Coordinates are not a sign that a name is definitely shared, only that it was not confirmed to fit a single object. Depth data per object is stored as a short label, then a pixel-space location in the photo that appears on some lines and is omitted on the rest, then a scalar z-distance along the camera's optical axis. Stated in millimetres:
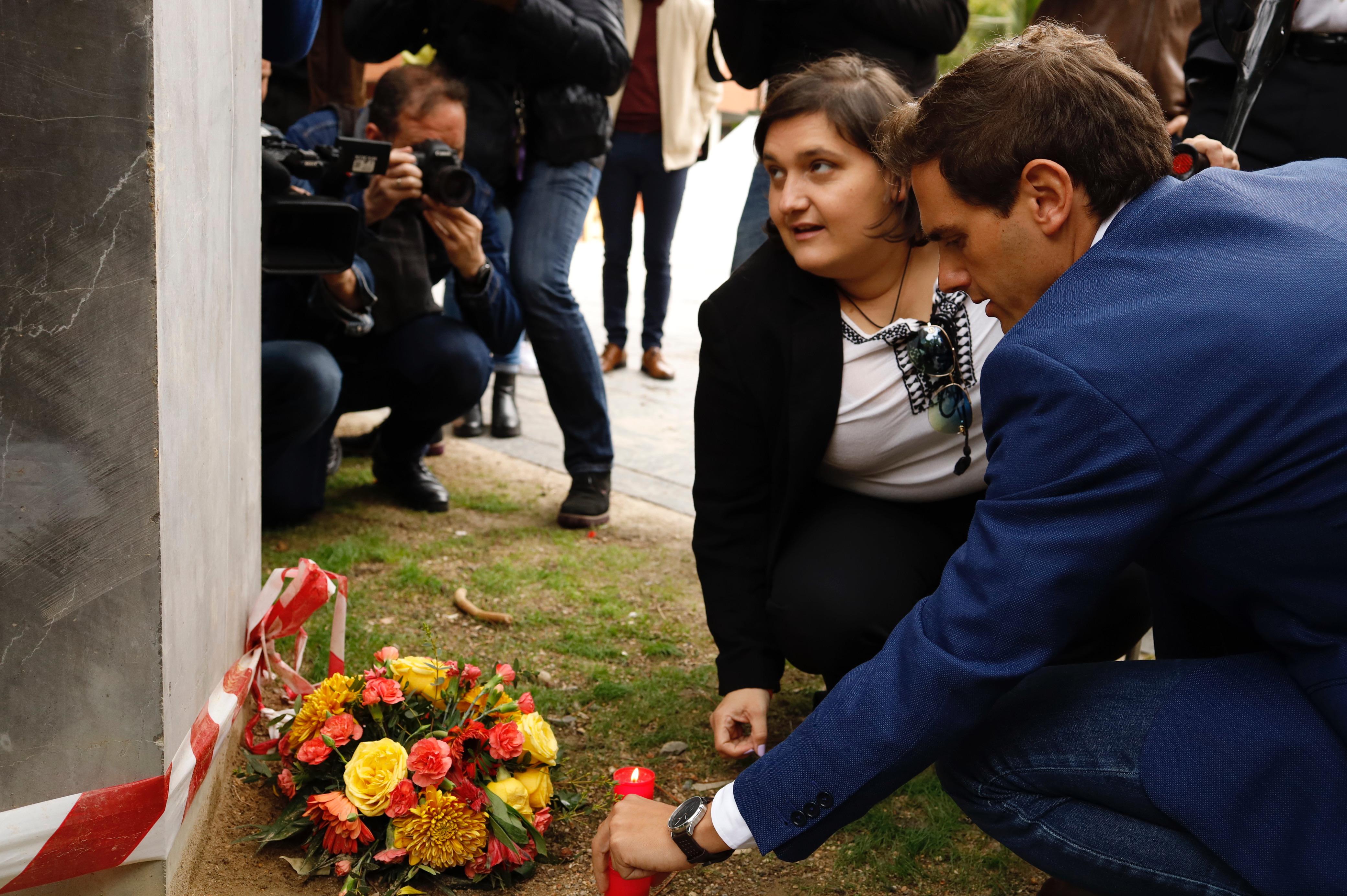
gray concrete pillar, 1437
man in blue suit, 1313
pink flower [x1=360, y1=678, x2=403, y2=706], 2031
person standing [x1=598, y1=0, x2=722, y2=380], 5477
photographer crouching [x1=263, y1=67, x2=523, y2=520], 3475
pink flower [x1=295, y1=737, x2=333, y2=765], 1950
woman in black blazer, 2205
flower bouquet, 1906
